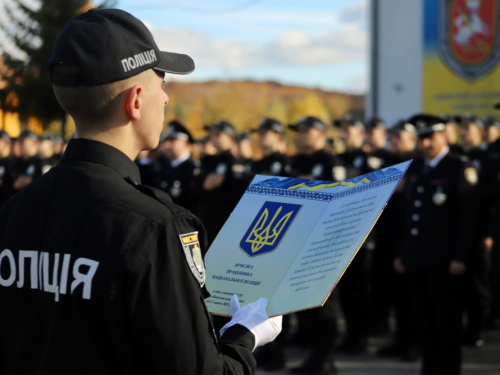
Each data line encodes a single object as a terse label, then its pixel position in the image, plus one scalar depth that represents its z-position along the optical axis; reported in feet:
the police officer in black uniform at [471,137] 23.58
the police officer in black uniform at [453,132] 20.25
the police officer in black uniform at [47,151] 31.11
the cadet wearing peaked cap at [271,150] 22.97
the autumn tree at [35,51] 64.69
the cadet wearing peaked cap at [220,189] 23.06
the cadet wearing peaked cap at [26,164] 30.55
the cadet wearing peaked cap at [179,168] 24.82
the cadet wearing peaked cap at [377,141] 24.09
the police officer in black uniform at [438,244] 16.66
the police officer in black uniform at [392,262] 21.03
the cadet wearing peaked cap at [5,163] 32.83
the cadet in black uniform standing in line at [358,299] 21.83
